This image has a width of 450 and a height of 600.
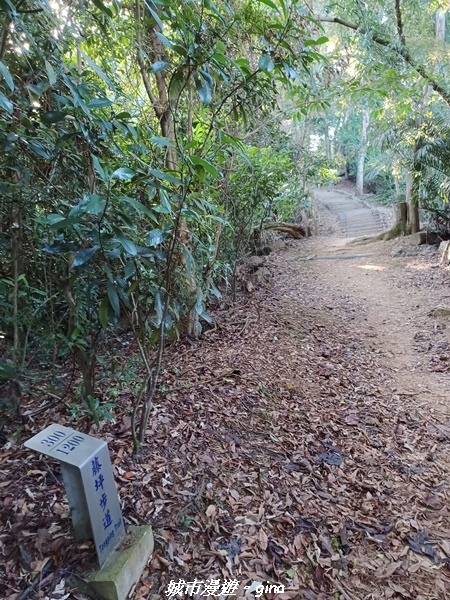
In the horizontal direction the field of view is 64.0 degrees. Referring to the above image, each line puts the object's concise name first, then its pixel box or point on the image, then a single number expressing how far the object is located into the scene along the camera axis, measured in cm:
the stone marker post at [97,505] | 123
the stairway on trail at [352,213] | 1264
